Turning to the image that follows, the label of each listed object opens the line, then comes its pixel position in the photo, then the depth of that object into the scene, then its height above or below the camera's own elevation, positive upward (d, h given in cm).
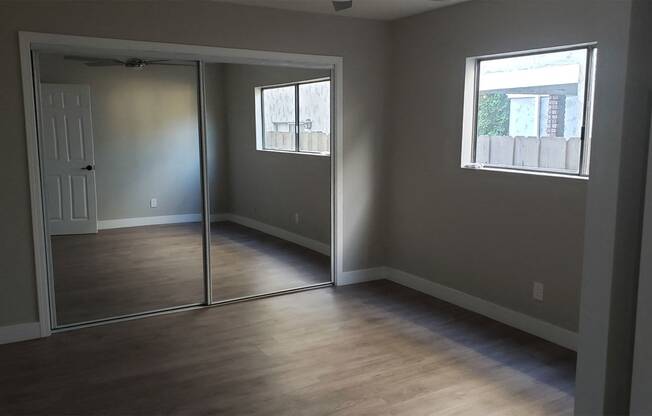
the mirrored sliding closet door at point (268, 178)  466 -39
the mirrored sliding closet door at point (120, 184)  397 -40
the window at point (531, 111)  345 +19
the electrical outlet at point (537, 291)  373 -110
